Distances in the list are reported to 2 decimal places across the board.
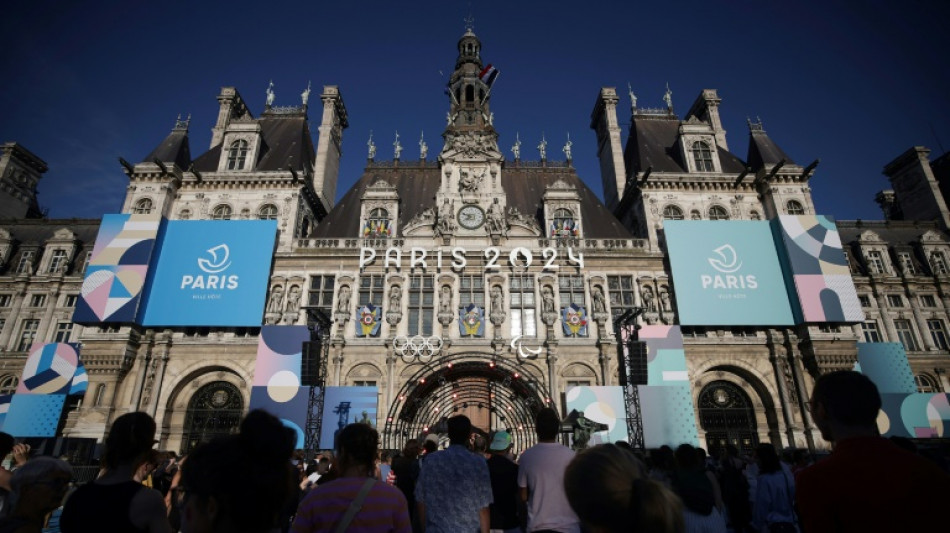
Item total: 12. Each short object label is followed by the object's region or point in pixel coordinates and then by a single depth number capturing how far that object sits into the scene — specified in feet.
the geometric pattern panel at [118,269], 75.10
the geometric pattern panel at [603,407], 68.27
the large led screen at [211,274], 77.56
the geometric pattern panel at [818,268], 78.07
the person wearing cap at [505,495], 19.06
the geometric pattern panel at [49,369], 79.82
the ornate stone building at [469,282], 76.07
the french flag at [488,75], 113.09
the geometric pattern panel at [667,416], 68.39
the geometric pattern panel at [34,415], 73.92
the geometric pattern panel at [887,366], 76.23
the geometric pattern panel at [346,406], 67.97
